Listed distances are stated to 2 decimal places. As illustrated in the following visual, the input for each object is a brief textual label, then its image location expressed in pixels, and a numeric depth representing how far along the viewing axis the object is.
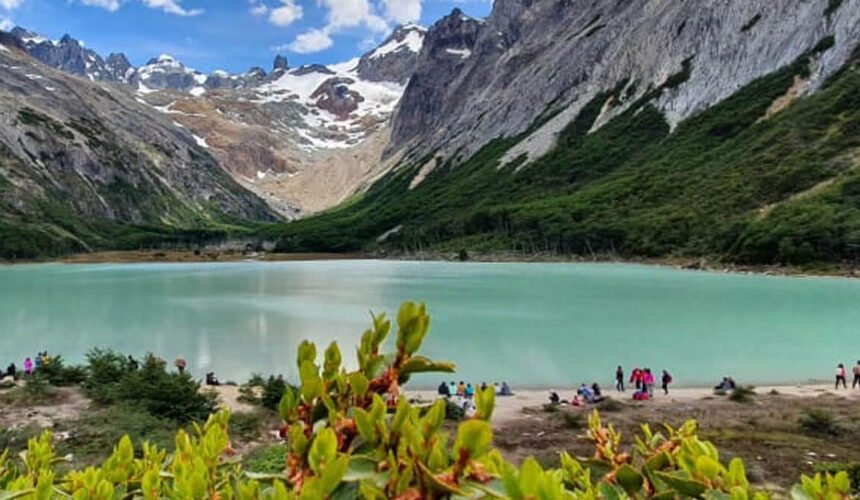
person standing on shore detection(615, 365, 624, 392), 28.58
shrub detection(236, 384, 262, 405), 24.64
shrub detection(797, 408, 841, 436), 20.75
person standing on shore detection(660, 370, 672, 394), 28.03
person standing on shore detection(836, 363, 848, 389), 28.52
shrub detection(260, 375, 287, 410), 23.72
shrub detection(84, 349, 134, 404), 24.06
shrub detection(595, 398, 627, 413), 24.48
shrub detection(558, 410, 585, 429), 21.92
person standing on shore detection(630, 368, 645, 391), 27.94
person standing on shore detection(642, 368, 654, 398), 27.67
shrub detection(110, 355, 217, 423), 21.95
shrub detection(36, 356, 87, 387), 26.69
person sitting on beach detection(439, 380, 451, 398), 27.41
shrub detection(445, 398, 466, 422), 20.33
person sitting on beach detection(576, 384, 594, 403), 25.80
